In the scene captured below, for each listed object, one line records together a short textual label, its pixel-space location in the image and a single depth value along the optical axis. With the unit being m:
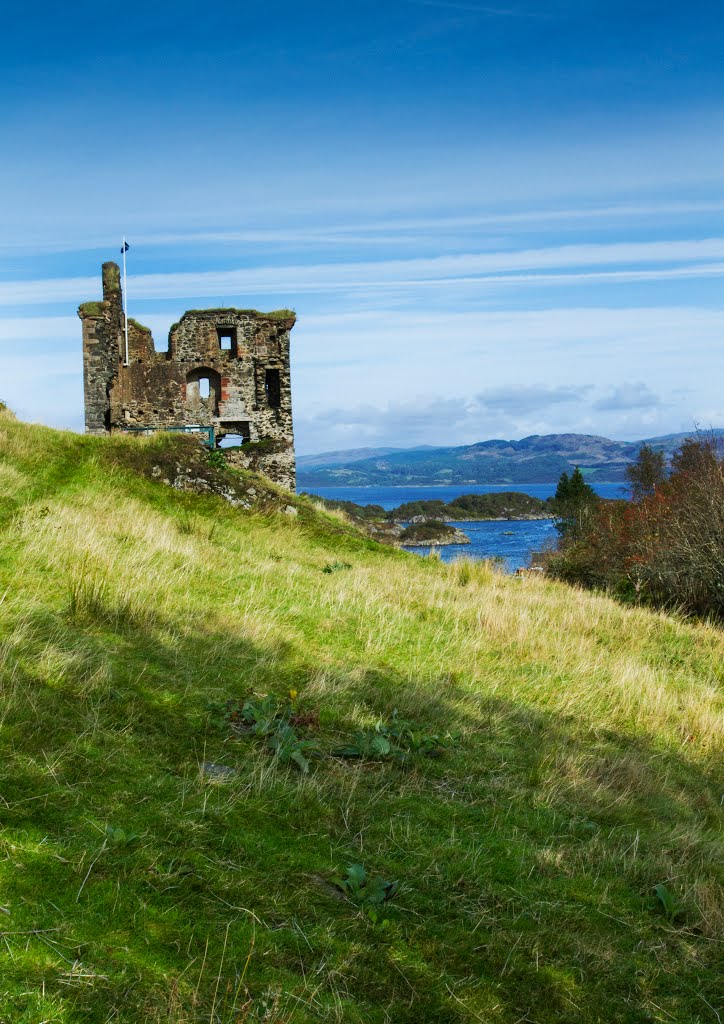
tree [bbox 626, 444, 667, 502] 58.19
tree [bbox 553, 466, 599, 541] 58.00
